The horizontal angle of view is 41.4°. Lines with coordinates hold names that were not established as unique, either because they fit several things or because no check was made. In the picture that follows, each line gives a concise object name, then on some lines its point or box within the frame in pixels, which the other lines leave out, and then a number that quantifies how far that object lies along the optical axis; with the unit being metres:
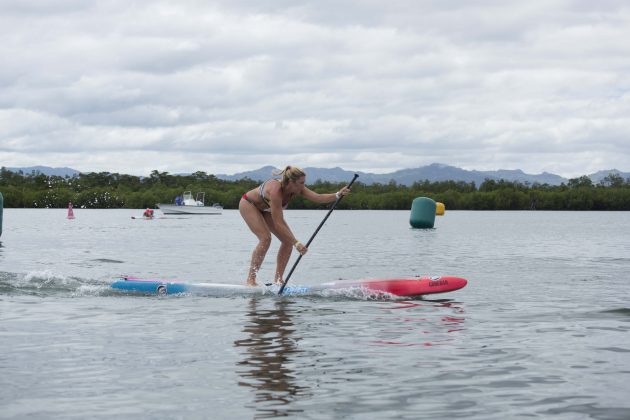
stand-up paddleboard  16.36
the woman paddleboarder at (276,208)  15.20
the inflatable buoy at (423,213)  66.38
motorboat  122.69
